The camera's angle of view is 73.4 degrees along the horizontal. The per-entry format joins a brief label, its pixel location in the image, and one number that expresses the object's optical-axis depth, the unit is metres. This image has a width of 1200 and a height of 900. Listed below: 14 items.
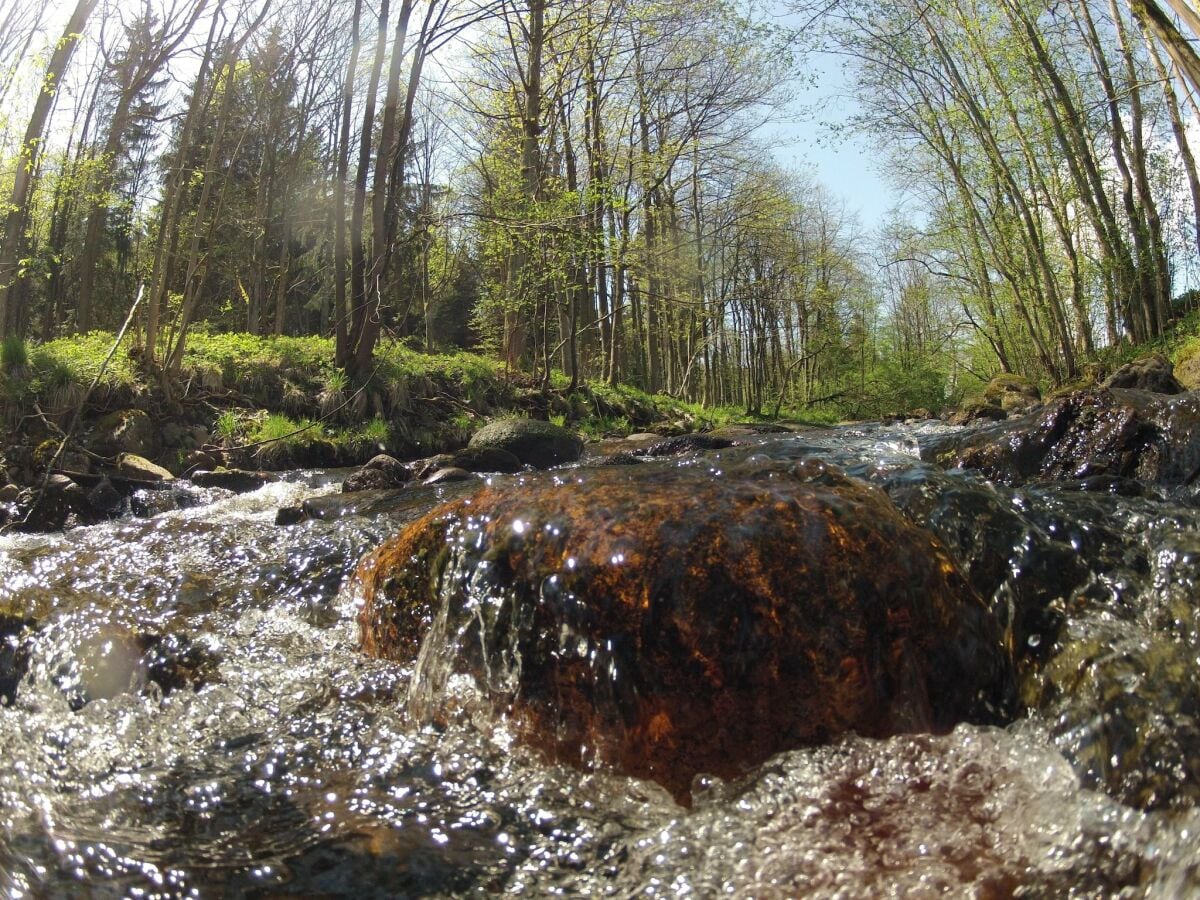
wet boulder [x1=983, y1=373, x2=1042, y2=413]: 16.88
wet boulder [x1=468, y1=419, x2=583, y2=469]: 10.34
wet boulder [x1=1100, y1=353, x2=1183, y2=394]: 11.05
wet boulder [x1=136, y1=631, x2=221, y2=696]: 3.54
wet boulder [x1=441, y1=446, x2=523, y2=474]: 9.47
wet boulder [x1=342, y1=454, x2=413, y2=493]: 8.05
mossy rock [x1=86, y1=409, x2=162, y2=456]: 9.47
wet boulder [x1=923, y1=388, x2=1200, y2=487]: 5.98
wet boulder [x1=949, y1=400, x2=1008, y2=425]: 14.09
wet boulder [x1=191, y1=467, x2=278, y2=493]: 8.67
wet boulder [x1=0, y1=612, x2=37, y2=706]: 3.62
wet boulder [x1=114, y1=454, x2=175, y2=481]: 8.72
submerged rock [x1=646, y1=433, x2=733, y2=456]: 10.44
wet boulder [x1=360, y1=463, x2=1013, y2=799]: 2.72
